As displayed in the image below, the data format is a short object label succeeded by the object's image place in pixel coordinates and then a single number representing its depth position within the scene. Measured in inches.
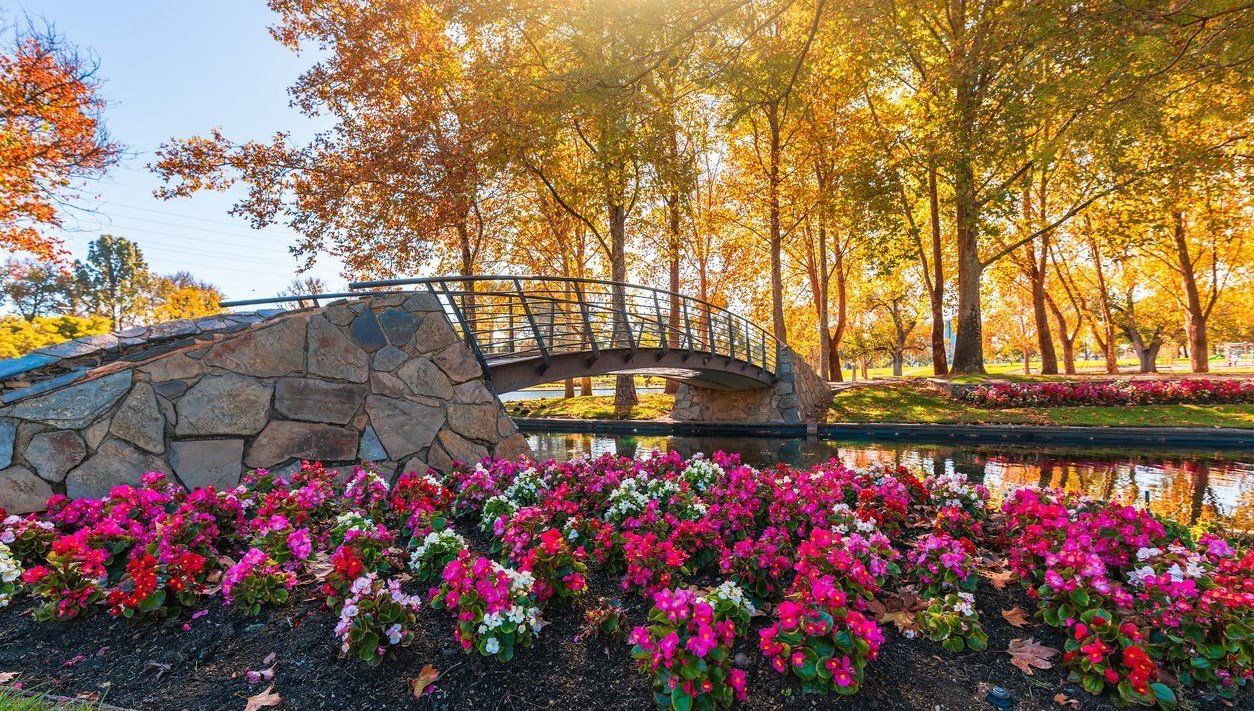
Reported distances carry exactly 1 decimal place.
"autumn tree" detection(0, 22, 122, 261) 551.5
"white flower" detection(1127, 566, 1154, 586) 100.0
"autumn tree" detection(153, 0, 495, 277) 550.9
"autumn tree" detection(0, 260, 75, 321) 1493.6
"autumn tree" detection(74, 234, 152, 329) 1806.1
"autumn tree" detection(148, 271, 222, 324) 1368.1
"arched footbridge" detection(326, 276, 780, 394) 306.2
